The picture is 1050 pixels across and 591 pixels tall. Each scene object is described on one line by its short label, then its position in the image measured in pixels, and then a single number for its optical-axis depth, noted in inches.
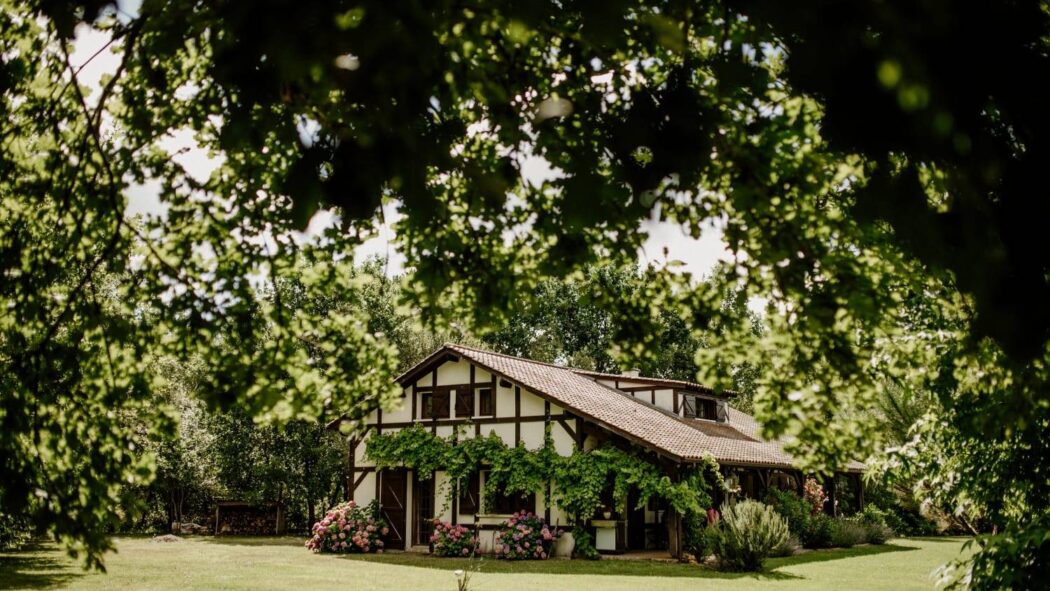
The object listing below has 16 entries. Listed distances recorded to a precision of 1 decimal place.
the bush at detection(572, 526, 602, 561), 777.7
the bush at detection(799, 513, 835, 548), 960.9
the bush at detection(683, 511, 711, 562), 760.3
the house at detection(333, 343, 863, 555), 830.5
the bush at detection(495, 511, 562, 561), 789.9
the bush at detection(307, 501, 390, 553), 899.4
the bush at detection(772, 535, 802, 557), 786.8
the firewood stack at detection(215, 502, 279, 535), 1337.4
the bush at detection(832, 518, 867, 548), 979.9
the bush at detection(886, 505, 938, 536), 1315.2
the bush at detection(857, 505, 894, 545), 1069.1
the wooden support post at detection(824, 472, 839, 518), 1116.5
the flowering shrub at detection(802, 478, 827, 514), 1051.3
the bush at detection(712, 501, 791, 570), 661.3
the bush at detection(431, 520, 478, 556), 837.8
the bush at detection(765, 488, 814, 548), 936.3
